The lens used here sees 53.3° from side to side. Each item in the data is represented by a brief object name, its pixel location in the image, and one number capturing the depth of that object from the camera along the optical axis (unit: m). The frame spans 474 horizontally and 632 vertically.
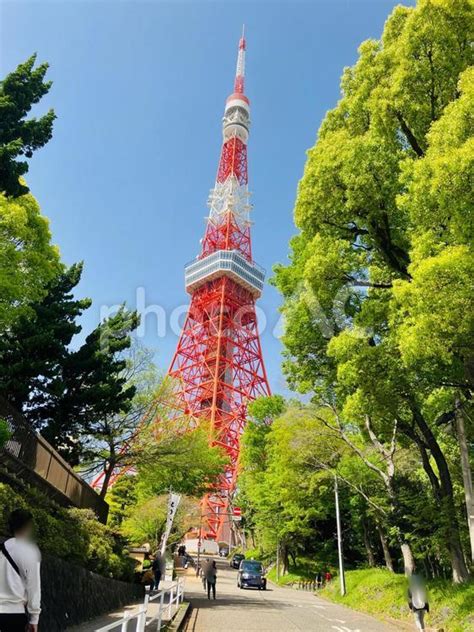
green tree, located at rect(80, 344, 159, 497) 14.31
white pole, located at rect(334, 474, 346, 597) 15.65
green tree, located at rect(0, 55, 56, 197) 9.48
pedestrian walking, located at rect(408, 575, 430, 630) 7.93
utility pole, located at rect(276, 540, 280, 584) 25.09
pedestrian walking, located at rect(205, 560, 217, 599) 13.94
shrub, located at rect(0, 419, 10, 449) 7.21
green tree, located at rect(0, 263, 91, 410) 11.29
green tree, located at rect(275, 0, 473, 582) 7.34
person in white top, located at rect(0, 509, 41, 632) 2.62
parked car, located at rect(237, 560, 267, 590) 19.94
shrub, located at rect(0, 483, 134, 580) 6.63
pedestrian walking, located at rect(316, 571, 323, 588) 21.16
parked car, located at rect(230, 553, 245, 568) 35.94
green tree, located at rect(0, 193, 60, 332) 10.61
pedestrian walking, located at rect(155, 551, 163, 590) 12.32
